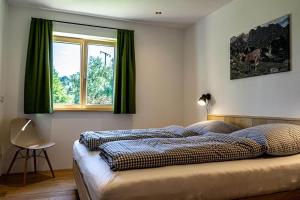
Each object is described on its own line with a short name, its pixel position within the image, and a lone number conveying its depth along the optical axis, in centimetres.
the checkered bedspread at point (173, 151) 147
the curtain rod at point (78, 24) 362
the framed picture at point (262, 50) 242
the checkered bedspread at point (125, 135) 216
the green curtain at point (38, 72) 338
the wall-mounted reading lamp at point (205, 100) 352
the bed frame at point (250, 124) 159
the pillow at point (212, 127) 270
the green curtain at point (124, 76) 382
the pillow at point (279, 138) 180
